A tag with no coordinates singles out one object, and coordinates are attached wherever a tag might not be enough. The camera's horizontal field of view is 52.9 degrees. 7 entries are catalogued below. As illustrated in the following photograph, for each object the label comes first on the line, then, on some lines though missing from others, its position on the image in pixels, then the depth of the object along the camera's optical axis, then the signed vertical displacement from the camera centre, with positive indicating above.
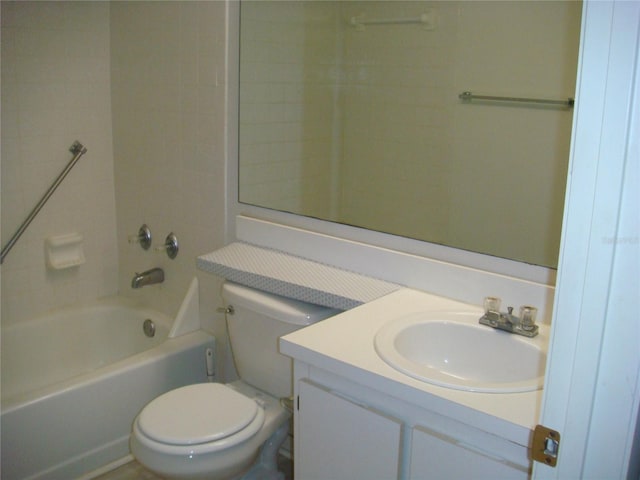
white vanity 1.27 -0.65
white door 0.66 -0.16
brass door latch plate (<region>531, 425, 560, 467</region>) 0.77 -0.39
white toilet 1.86 -0.94
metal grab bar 2.63 -0.41
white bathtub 2.16 -1.06
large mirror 2.44 -0.02
